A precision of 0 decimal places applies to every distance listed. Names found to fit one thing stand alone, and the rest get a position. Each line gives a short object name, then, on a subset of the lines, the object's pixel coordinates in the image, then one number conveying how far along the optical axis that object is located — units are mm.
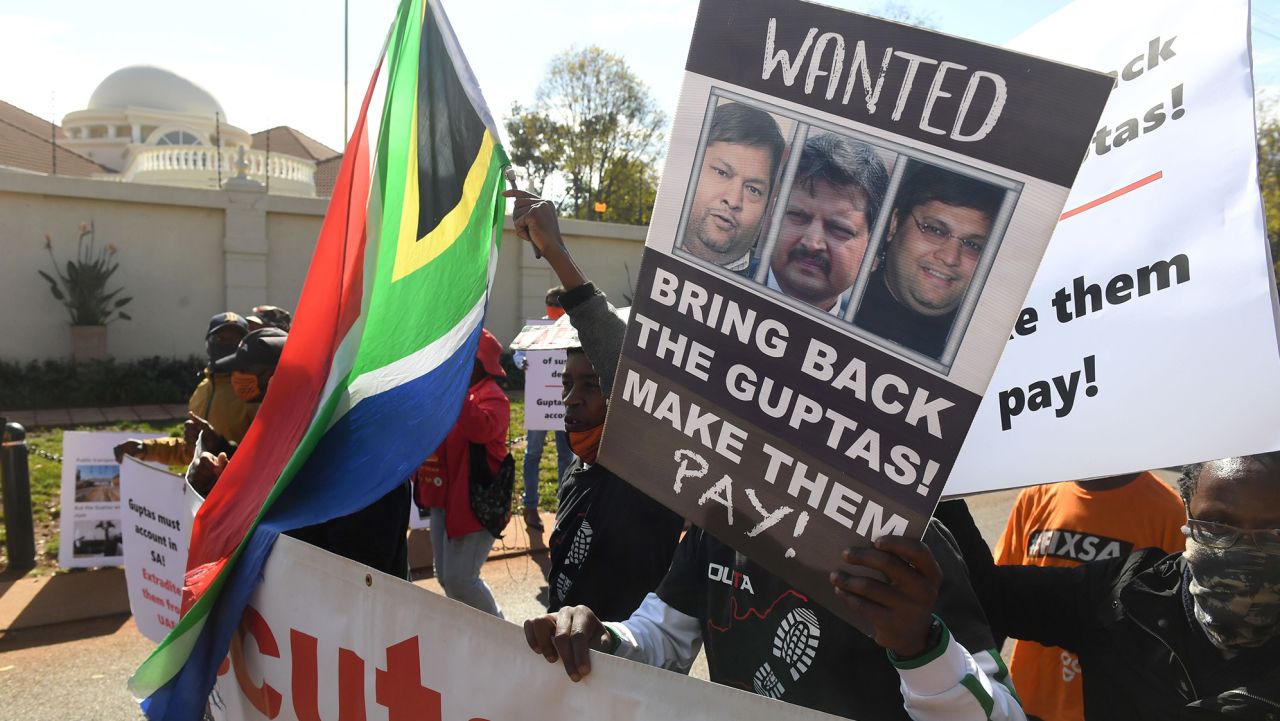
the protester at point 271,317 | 6073
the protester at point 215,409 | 4027
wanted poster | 1170
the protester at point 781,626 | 1312
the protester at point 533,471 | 7488
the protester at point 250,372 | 3697
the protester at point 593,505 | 2436
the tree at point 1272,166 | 17453
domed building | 36969
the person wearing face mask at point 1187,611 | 1750
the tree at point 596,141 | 31312
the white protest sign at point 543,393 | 7398
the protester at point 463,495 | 4457
